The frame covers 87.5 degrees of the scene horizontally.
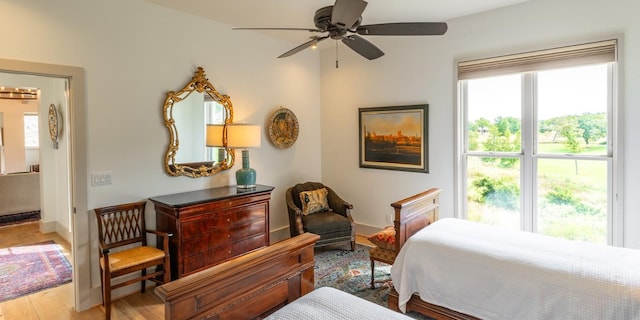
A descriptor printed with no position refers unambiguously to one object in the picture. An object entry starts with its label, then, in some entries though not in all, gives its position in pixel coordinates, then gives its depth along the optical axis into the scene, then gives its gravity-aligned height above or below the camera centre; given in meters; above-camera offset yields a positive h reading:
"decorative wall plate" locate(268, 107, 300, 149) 4.68 +0.38
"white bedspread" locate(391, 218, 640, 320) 1.90 -0.80
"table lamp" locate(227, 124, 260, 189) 3.77 +0.15
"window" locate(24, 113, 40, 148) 8.74 +0.78
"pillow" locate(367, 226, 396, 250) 3.16 -0.84
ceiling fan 2.27 +0.94
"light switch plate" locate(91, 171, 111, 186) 3.05 -0.19
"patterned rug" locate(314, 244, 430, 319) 3.17 -1.30
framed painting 4.33 +0.20
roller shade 3.14 +0.93
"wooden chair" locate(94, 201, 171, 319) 2.76 -0.86
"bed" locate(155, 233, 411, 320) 1.45 -0.69
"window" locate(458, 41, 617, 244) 3.28 +0.08
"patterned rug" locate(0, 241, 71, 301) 3.33 -1.25
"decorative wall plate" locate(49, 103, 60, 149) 4.79 +0.50
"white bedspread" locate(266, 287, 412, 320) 1.55 -0.75
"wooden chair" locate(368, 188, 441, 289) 2.80 -0.66
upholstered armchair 4.18 -0.81
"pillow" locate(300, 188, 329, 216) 4.52 -0.65
